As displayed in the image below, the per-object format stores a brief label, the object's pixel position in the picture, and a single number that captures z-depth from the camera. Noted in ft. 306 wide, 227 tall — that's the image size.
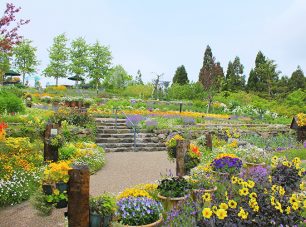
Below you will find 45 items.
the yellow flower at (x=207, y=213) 7.91
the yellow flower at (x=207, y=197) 8.85
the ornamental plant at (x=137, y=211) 9.62
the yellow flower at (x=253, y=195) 8.71
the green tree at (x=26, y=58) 89.01
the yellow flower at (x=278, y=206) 8.45
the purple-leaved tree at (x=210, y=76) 54.34
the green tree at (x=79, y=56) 91.17
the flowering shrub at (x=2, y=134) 16.24
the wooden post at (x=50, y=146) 19.80
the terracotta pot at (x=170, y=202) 11.48
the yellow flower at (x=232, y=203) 8.42
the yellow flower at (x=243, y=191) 8.92
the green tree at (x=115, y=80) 98.91
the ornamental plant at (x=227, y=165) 14.71
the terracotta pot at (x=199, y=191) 11.28
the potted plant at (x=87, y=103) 45.42
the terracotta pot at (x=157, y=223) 9.54
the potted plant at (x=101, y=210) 9.18
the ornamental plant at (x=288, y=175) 12.77
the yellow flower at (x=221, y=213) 7.99
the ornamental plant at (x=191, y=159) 16.86
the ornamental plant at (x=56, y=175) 11.93
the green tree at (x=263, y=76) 85.51
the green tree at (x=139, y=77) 132.31
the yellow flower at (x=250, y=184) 9.11
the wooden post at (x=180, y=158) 15.35
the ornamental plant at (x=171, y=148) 19.86
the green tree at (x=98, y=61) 91.84
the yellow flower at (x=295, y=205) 8.50
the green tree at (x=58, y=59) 91.22
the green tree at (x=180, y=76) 102.14
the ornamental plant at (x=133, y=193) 10.95
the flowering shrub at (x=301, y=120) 30.52
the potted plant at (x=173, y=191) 11.56
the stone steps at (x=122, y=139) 29.81
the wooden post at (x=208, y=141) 26.32
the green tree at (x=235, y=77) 91.91
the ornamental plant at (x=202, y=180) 12.64
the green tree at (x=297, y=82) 83.56
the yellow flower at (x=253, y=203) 8.58
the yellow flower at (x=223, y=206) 8.31
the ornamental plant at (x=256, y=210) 8.34
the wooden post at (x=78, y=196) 8.88
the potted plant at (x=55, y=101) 47.73
